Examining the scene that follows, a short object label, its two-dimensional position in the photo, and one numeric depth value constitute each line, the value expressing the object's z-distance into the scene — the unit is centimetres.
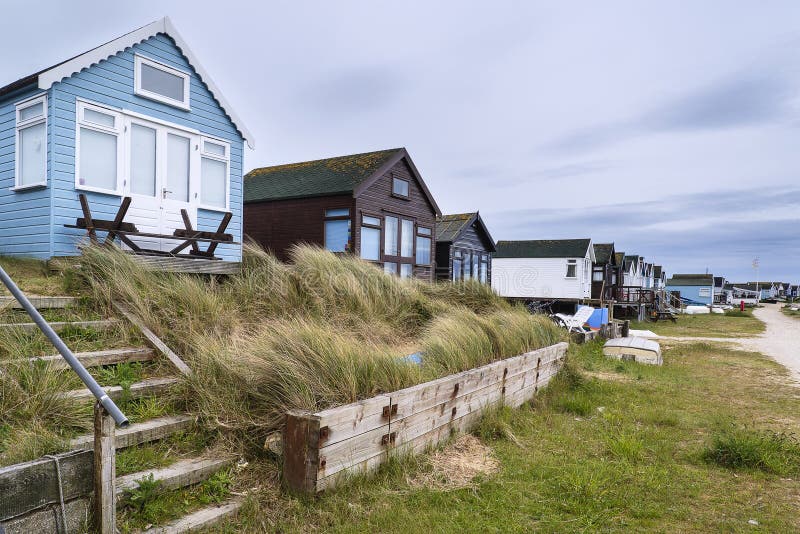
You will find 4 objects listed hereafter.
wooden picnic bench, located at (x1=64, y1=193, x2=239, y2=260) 803
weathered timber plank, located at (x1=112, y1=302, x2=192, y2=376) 435
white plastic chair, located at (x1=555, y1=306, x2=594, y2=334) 1706
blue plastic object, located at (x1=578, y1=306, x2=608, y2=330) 2073
